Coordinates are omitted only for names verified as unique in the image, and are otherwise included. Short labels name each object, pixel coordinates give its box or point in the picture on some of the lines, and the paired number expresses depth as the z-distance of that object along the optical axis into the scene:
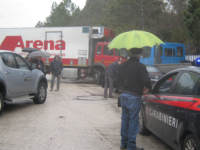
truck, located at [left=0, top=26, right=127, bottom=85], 18.88
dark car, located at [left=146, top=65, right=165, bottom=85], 13.40
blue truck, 17.78
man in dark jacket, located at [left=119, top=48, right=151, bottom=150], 4.54
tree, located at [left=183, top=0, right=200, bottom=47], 15.39
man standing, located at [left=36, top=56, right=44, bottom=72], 13.31
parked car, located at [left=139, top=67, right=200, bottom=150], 3.63
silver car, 7.65
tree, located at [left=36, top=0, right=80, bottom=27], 55.44
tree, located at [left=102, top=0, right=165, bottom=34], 25.41
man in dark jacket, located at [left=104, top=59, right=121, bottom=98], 11.85
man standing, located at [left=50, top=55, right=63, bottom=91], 14.35
